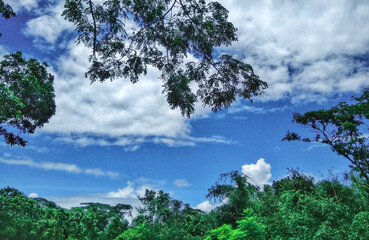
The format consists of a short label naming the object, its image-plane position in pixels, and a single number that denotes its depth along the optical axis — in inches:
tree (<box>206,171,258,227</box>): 692.3
